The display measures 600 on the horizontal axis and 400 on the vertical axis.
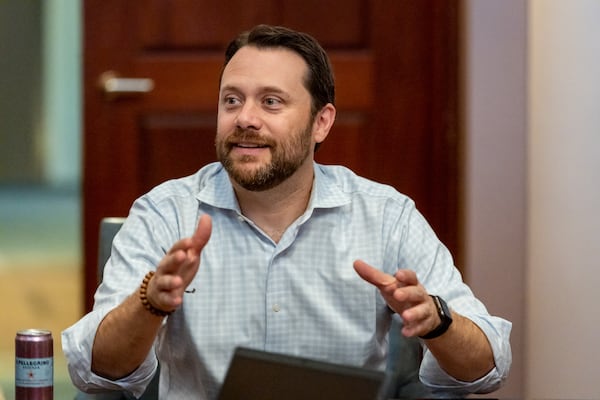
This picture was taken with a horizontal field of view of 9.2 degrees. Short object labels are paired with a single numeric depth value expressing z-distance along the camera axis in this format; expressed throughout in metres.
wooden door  8.80
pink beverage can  6.52
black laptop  6.15
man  6.96
